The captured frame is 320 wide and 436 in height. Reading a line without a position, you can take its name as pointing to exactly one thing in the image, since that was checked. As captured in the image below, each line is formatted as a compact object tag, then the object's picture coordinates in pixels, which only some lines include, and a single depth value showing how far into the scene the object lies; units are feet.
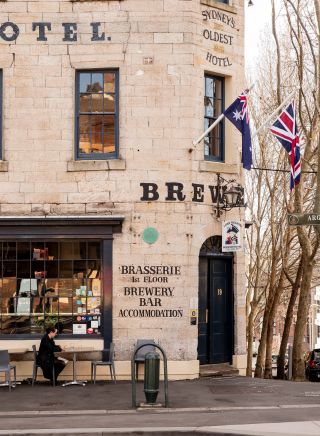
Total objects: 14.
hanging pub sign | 62.34
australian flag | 57.52
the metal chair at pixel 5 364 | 54.80
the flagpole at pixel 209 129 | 58.54
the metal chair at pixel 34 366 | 57.82
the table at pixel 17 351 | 58.49
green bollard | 46.57
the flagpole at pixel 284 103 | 59.77
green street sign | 55.05
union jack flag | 61.67
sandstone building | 60.03
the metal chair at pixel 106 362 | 57.67
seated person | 56.39
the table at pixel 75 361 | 57.21
